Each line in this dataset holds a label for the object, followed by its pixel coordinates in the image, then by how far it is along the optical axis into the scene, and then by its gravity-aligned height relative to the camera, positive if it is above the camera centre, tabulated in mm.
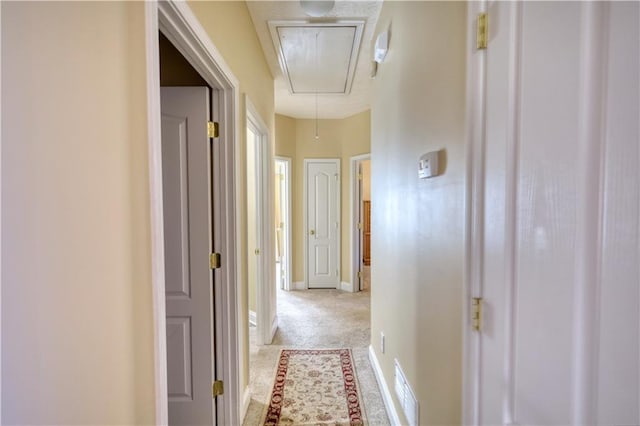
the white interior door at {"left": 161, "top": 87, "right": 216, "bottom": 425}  1759 -261
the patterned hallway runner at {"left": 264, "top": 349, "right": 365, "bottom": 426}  2045 -1422
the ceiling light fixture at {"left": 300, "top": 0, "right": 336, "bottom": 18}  2057 +1338
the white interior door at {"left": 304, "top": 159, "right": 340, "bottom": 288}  5164 -332
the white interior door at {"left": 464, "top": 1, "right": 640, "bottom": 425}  510 -20
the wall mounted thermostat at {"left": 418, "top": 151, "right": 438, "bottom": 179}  1221 +158
